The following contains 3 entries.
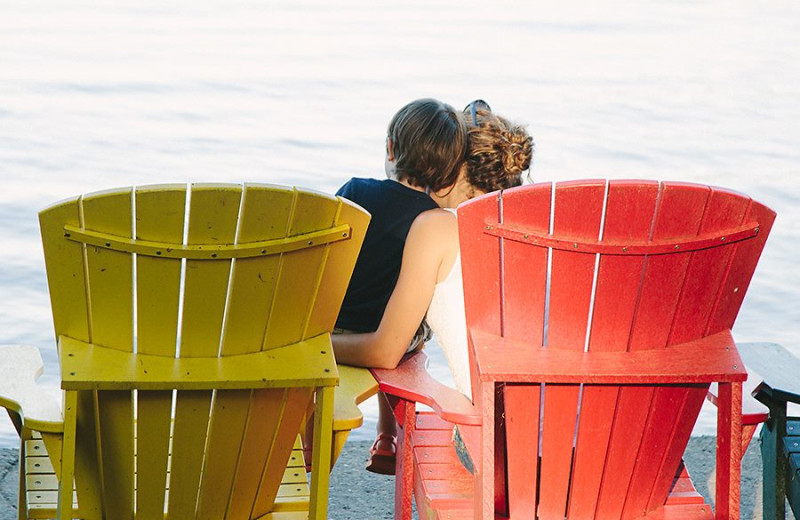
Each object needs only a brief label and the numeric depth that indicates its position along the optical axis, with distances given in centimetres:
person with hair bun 615
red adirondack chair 500
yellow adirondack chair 485
